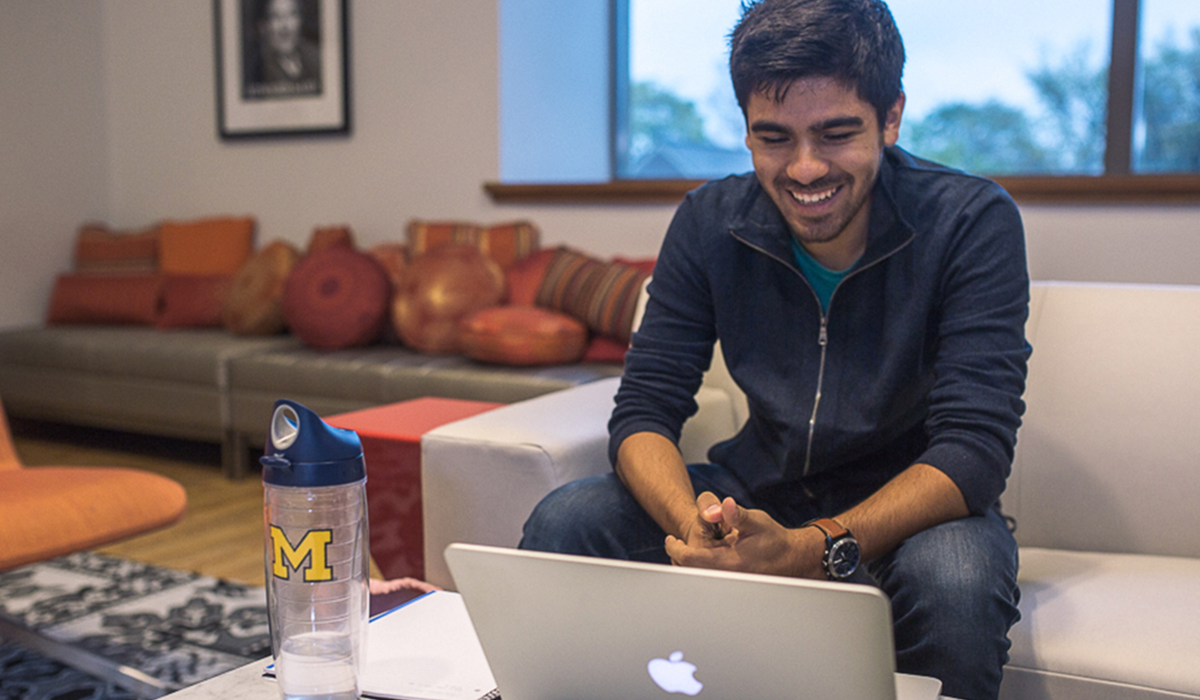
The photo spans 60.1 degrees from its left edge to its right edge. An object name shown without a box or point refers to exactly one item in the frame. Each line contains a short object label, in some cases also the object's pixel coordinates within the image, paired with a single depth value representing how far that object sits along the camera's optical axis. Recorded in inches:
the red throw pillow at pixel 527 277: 134.7
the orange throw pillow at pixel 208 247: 174.6
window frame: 105.3
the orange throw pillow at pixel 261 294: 152.6
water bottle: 31.5
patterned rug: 75.4
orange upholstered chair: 67.2
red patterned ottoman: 68.5
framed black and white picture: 162.6
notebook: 35.7
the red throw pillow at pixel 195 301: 163.5
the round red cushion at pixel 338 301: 139.1
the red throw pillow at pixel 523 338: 119.6
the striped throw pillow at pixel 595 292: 120.5
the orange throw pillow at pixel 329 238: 159.0
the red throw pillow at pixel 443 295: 132.8
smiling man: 43.6
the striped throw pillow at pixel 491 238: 143.3
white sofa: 59.1
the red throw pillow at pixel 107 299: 168.6
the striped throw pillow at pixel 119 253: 180.2
